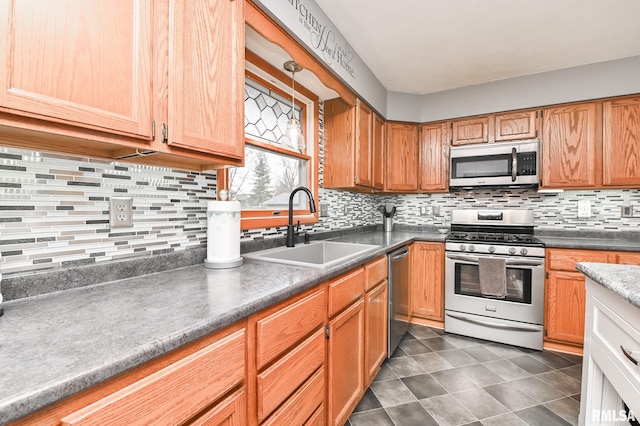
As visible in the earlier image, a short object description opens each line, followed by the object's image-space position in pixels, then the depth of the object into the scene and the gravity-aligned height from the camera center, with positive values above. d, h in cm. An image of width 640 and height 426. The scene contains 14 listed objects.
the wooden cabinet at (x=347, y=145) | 244 +58
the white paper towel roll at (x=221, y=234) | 132 -11
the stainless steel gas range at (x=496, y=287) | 239 -67
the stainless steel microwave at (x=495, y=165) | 274 +48
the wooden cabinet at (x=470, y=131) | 297 +86
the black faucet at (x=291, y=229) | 190 -12
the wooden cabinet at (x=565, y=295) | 229 -68
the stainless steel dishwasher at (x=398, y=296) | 213 -70
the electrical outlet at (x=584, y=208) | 277 +4
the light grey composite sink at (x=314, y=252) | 166 -28
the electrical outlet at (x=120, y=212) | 109 -1
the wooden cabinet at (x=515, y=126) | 277 +86
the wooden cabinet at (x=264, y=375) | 57 -47
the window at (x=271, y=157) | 184 +41
